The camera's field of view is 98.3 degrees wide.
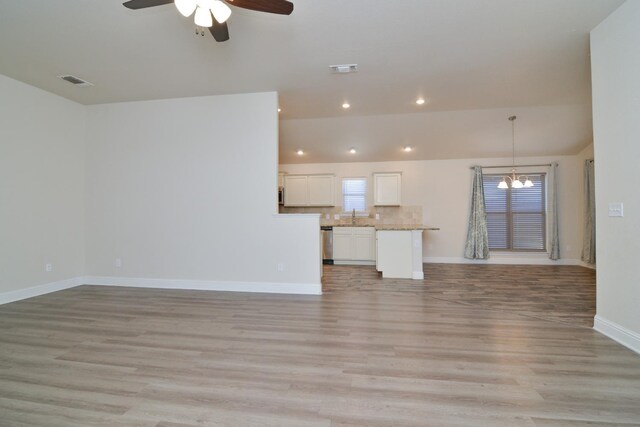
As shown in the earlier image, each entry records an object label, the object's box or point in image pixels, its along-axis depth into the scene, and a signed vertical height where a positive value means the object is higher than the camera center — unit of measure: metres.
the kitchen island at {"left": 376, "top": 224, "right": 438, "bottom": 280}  4.91 -0.70
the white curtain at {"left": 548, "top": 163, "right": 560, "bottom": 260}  6.23 -0.06
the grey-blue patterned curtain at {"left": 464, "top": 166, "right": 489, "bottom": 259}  6.42 -0.34
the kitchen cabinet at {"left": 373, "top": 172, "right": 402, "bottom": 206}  6.69 +0.60
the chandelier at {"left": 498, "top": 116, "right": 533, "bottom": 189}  5.13 +0.85
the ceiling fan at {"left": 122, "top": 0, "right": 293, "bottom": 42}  1.79 +1.41
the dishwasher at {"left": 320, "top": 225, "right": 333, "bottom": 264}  6.62 -0.71
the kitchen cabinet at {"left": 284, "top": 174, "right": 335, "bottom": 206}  6.99 +0.63
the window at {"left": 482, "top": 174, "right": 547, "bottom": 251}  6.48 -0.08
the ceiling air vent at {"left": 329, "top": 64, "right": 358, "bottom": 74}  3.28 +1.76
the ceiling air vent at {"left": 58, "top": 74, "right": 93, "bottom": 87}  3.53 +1.80
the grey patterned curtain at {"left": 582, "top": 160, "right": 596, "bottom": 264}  5.69 -0.09
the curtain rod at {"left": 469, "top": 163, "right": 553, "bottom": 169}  6.34 +1.06
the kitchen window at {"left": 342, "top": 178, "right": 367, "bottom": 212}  7.08 +0.51
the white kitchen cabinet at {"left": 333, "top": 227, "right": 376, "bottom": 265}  6.39 -0.72
